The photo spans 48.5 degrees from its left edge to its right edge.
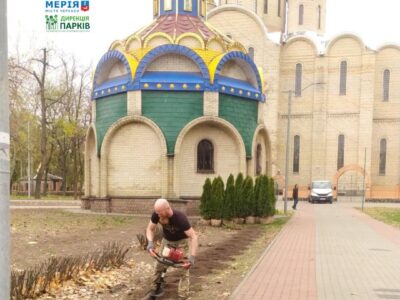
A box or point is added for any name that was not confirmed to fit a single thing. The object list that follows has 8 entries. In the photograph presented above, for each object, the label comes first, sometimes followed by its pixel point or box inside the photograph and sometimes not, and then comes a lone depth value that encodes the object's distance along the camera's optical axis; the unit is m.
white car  35.56
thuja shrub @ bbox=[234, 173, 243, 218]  16.69
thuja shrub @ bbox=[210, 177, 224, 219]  16.16
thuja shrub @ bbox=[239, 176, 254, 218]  16.97
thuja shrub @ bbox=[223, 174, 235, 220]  16.27
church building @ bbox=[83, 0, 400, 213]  19.03
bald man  5.70
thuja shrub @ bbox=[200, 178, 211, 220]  16.22
